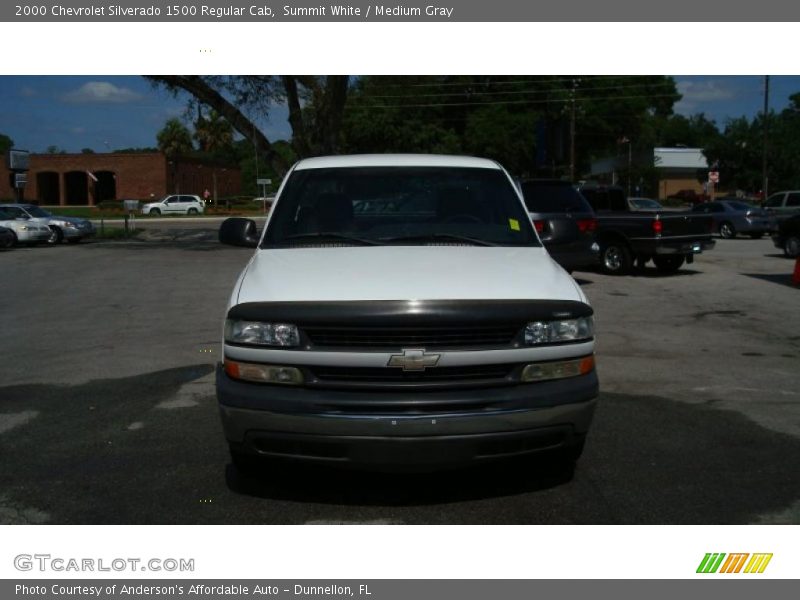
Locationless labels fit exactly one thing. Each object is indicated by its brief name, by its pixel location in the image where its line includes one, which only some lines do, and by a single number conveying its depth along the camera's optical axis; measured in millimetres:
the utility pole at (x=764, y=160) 44928
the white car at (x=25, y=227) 26359
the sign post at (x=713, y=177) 43469
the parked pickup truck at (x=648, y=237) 15852
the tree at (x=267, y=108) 26078
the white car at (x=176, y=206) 54250
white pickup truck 3863
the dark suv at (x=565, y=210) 13242
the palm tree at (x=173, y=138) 78312
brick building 63375
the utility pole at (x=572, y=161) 45700
